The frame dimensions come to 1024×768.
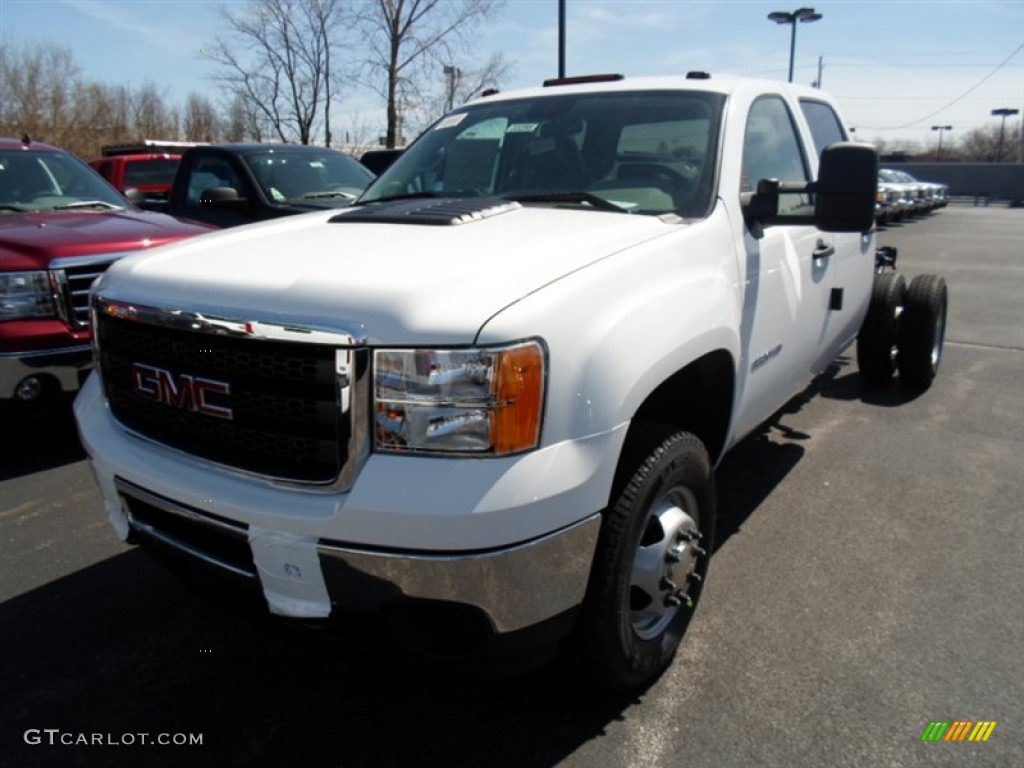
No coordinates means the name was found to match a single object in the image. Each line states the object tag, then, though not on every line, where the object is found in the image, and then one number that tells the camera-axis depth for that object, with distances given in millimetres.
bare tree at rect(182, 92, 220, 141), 35750
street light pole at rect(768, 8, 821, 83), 27672
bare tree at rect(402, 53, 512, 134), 24172
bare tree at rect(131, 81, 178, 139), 35219
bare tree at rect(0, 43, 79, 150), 30734
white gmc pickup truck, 1855
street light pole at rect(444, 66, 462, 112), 23883
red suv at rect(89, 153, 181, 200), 11594
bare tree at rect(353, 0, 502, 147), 23484
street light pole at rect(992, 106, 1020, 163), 61706
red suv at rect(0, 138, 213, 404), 4238
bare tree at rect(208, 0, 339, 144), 24547
